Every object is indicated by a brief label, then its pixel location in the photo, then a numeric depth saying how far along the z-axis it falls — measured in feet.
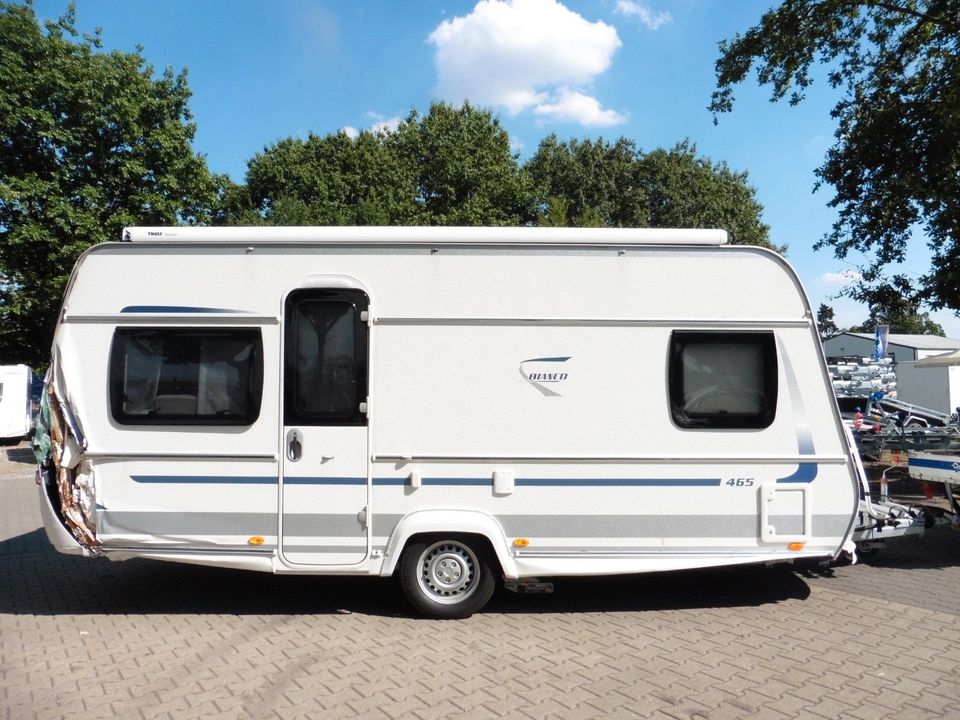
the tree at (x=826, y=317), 225.11
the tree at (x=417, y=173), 92.02
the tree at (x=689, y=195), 108.78
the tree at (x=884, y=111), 34.40
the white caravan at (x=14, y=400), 62.13
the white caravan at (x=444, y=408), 16.98
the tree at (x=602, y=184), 108.78
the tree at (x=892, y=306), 39.58
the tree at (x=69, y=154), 58.08
